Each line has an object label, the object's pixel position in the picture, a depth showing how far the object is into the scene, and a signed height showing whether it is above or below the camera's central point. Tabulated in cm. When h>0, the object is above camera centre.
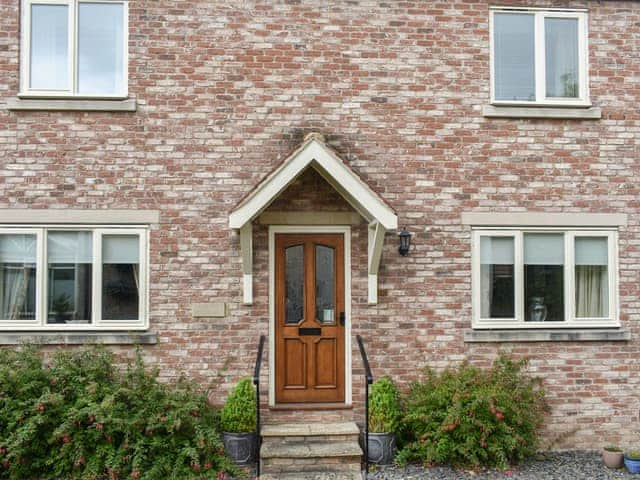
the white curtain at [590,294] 890 -56
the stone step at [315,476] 739 -262
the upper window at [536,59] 891 +276
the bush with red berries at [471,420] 759 -205
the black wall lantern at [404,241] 849 +16
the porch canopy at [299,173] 764 +81
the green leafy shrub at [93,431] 707 -205
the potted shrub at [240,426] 755 -210
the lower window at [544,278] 875 -34
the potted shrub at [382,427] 773 -213
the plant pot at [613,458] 806 -259
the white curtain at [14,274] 830 -31
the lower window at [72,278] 829 -36
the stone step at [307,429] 790 -225
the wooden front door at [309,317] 861 -89
